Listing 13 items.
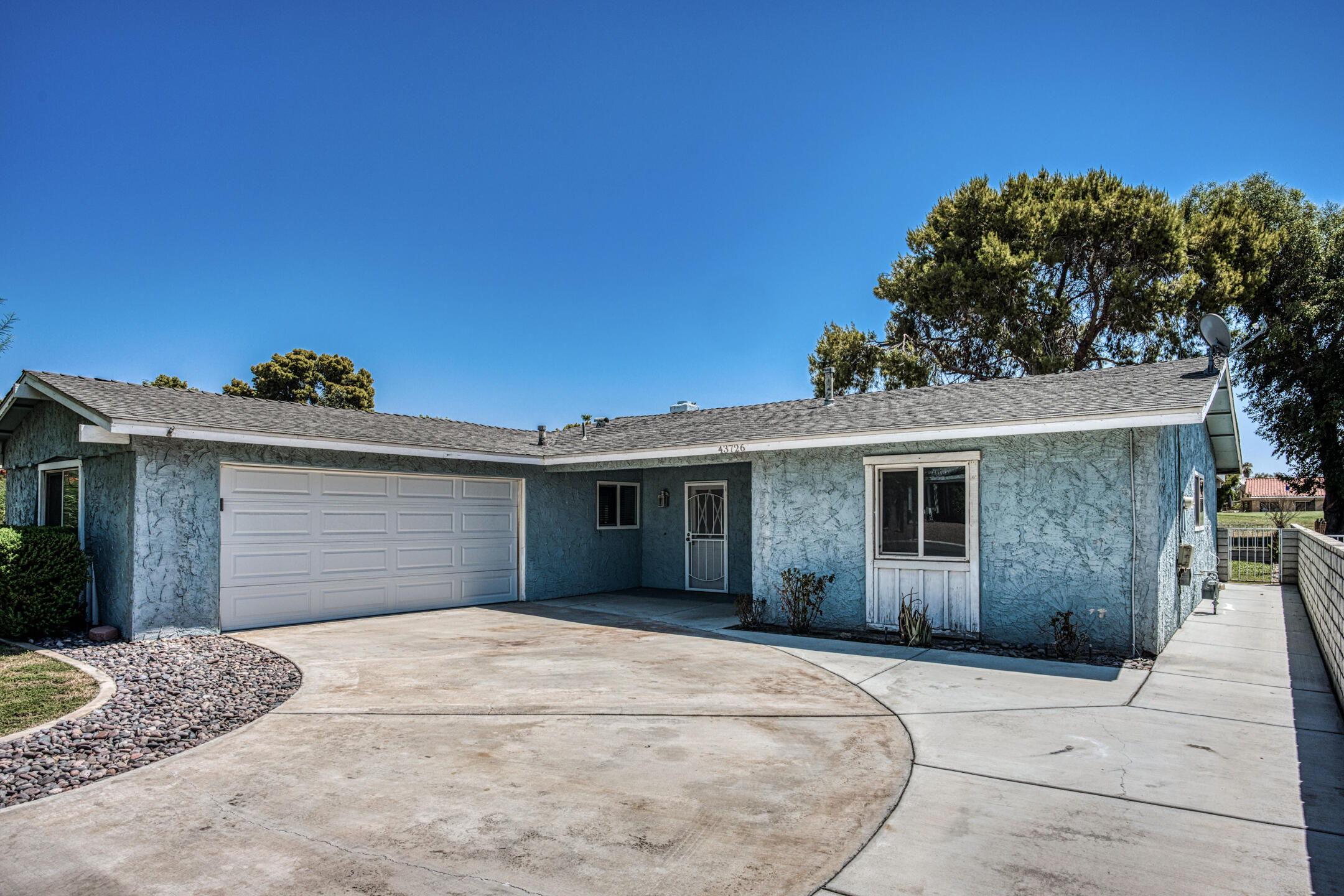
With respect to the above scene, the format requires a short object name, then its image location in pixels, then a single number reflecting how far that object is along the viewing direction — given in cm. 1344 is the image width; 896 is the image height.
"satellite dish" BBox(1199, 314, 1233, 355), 930
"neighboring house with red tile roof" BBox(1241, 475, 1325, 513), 4178
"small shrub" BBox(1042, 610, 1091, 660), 812
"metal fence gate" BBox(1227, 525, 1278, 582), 1794
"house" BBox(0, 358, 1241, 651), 838
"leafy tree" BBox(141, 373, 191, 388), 3281
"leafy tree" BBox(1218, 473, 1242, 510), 2127
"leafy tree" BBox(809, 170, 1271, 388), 2180
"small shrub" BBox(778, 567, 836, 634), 1021
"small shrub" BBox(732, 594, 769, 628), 1070
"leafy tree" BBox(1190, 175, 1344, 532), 2111
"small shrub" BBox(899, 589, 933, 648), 906
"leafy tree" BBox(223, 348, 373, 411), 3525
